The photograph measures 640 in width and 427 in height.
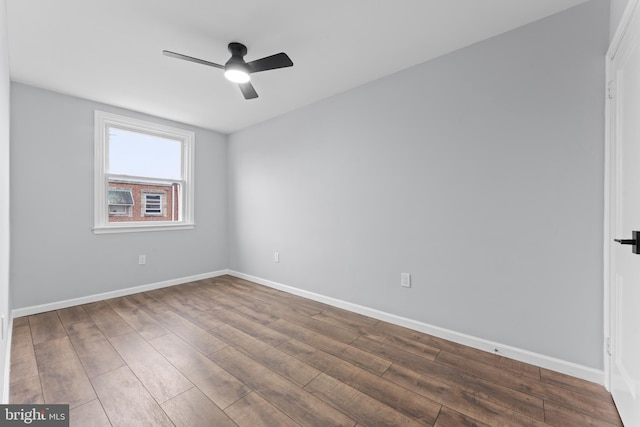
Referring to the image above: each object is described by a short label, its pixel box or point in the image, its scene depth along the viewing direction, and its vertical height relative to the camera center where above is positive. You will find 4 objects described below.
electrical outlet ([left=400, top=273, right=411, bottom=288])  2.43 -0.62
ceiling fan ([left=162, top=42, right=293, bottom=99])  1.95 +1.14
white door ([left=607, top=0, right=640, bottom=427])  1.20 +0.00
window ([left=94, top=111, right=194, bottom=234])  3.25 +0.50
